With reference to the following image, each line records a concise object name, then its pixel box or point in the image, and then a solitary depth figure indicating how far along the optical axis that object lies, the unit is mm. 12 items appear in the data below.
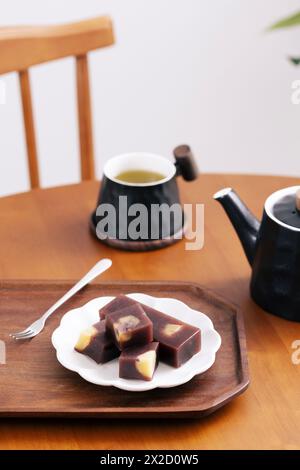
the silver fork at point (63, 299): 1008
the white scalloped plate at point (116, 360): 928
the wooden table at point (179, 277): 907
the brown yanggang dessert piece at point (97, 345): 948
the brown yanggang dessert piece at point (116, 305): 973
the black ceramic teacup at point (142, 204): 1132
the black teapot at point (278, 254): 1025
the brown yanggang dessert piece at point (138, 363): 923
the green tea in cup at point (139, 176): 1189
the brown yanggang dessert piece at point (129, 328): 930
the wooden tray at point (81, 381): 911
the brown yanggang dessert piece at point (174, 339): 943
